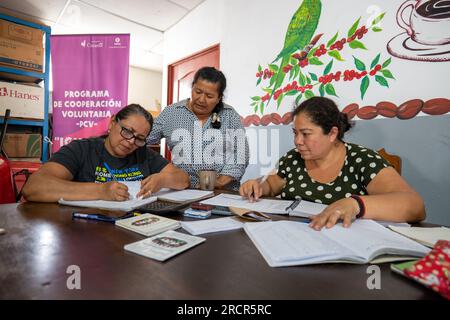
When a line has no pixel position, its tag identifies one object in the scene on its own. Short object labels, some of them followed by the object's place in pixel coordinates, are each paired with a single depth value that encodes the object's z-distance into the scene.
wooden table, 0.39
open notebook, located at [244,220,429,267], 0.50
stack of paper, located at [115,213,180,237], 0.66
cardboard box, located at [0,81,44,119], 3.21
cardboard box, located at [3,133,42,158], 3.32
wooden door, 3.19
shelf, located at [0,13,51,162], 3.32
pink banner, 3.18
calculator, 0.84
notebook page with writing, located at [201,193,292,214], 0.96
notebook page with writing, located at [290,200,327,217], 0.89
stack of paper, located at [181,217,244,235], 0.69
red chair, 1.23
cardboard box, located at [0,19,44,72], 3.18
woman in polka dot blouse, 1.05
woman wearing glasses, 0.99
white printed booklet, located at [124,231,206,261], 0.52
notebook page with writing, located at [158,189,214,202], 1.08
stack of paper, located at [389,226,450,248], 0.62
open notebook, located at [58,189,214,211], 0.90
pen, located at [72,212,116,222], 0.75
